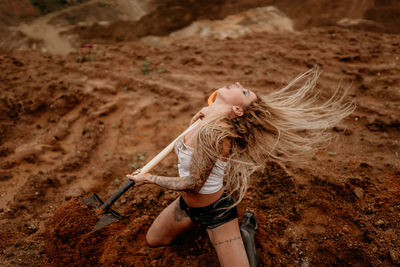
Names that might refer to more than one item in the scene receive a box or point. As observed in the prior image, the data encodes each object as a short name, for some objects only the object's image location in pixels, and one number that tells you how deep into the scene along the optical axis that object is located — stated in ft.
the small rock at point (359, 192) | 7.74
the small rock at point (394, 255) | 6.36
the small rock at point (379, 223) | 7.07
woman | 5.72
